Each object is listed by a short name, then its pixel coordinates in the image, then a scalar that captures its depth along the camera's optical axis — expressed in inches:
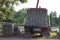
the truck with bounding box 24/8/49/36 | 357.5
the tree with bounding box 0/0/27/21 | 540.0
